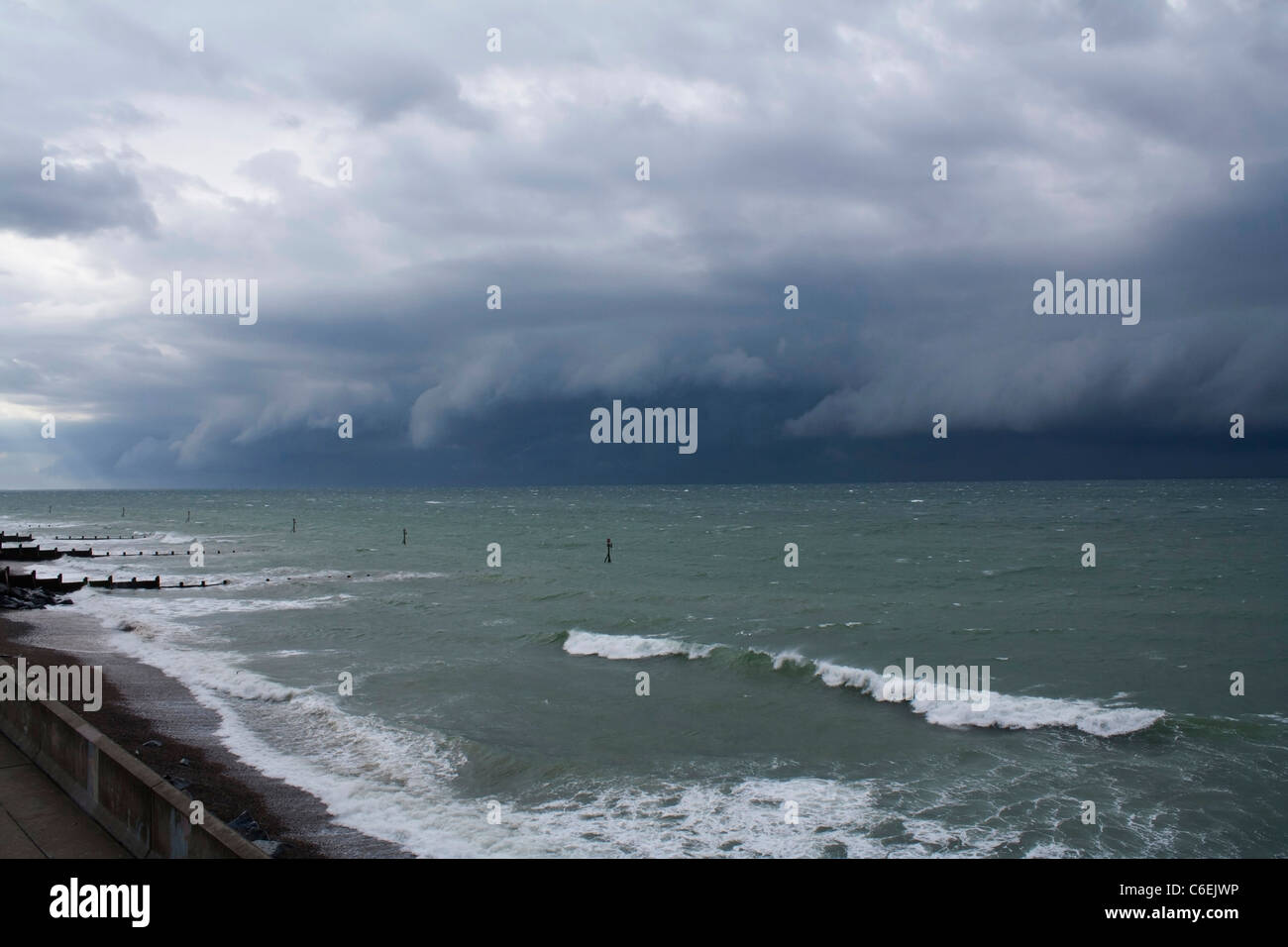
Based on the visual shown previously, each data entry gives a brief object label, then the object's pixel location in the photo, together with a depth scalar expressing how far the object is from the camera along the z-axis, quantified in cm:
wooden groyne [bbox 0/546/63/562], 5884
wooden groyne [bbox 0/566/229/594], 4056
